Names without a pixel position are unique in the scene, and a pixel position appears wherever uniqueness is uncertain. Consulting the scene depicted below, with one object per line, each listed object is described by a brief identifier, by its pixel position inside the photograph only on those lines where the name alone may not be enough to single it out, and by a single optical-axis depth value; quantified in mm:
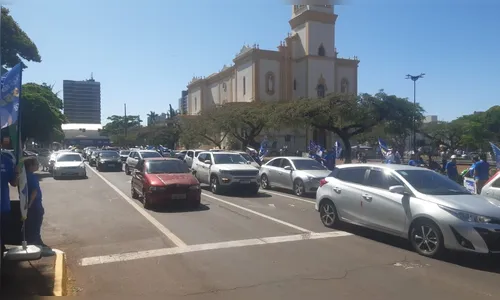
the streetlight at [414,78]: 37459
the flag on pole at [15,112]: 5598
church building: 63156
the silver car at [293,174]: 15578
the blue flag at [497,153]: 12977
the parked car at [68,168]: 23266
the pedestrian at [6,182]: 5871
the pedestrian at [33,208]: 6734
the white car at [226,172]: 15867
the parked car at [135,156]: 26969
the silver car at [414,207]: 6635
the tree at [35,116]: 34250
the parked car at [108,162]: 30188
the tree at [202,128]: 45412
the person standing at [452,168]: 13805
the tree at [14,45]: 27891
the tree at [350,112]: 27686
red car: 11883
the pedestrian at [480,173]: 12031
